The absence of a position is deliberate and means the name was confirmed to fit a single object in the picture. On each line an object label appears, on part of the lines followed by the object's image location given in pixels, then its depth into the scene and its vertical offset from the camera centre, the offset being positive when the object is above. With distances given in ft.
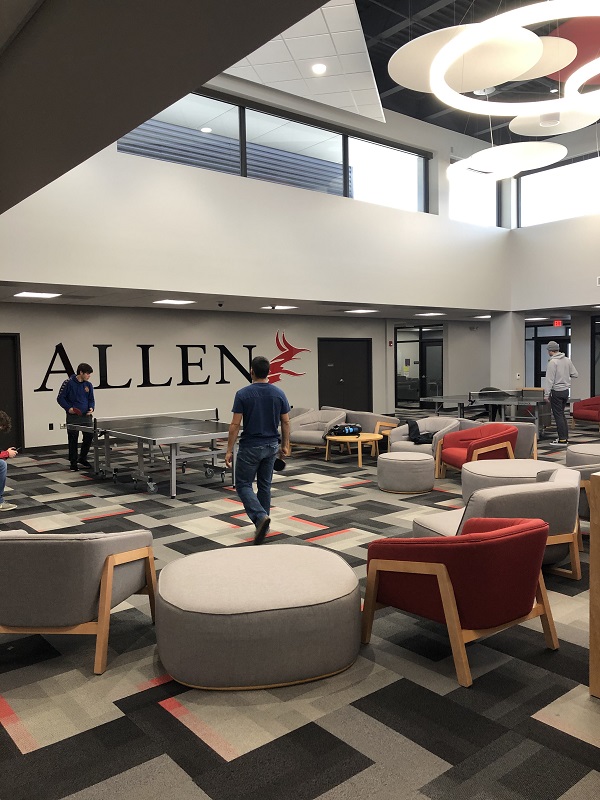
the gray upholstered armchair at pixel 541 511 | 12.99 -3.02
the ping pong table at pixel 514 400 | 39.37 -2.02
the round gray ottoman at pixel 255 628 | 9.75 -3.94
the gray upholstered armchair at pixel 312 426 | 34.50 -3.03
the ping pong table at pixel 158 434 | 24.68 -2.34
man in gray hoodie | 38.19 -0.99
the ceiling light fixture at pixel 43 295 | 32.66 +4.29
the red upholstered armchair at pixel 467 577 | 10.01 -3.37
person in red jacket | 20.30 -2.46
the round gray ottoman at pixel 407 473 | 24.80 -4.00
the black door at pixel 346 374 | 53.42 -0.16
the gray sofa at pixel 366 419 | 35.17 -2.67
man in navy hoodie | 31.78 -1.20
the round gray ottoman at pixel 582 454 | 21.35 -2.95
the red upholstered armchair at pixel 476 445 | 24.64 -3.05
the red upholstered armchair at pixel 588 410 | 44.04 -3.00
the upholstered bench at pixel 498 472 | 19.17 -3.20
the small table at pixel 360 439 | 32.07 -3.39
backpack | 33.22 -3.03
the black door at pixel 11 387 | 37.93 -0.53
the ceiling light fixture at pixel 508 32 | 16.37 +9.13
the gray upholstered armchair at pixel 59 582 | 10.46 -3.41
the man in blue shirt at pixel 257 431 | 17.74 -1.64
